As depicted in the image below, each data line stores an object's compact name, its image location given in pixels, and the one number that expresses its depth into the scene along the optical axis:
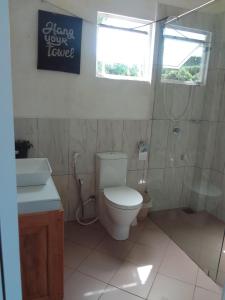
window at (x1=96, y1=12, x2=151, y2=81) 2.46
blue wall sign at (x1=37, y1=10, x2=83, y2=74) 2.16
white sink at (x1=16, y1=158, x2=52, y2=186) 1.52
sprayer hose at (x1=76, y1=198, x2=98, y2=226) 2.66
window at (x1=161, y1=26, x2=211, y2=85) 2.58
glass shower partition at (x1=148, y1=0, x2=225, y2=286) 2.51
